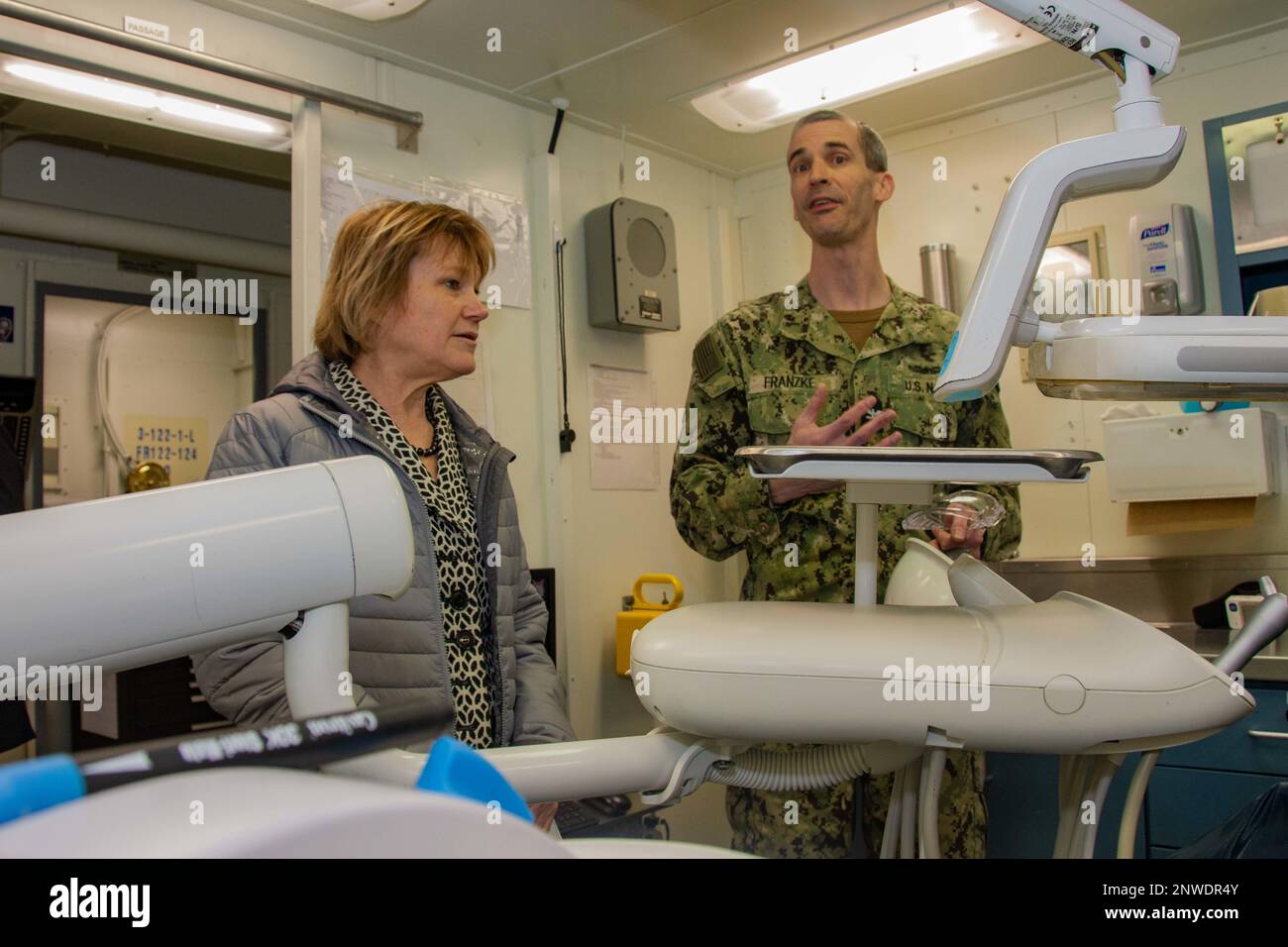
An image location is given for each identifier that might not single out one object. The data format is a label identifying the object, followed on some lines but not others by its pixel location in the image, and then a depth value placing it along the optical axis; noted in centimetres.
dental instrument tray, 71
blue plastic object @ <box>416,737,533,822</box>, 32
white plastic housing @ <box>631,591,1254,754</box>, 68
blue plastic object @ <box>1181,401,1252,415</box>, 251
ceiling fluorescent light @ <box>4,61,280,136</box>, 212
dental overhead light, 64
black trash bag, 60
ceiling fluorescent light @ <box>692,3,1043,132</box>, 254
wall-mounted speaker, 311
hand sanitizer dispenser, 277
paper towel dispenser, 245
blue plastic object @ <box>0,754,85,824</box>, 27
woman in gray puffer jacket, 125
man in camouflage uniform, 141
